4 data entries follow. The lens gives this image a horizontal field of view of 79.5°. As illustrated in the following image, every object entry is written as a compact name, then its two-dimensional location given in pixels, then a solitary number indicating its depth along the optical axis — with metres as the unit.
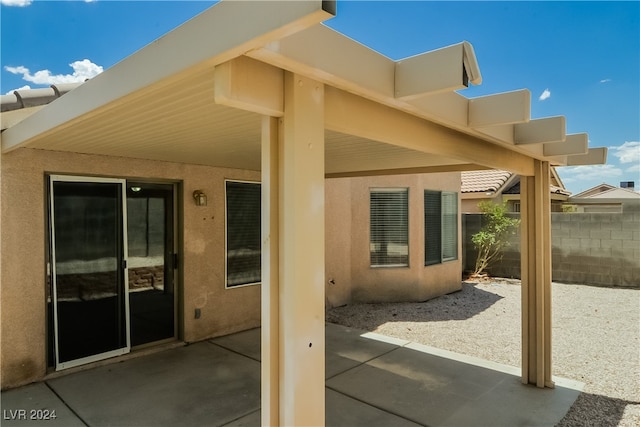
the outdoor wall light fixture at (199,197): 6.64
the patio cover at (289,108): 1.91
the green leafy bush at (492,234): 13.31
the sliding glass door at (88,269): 5.37
